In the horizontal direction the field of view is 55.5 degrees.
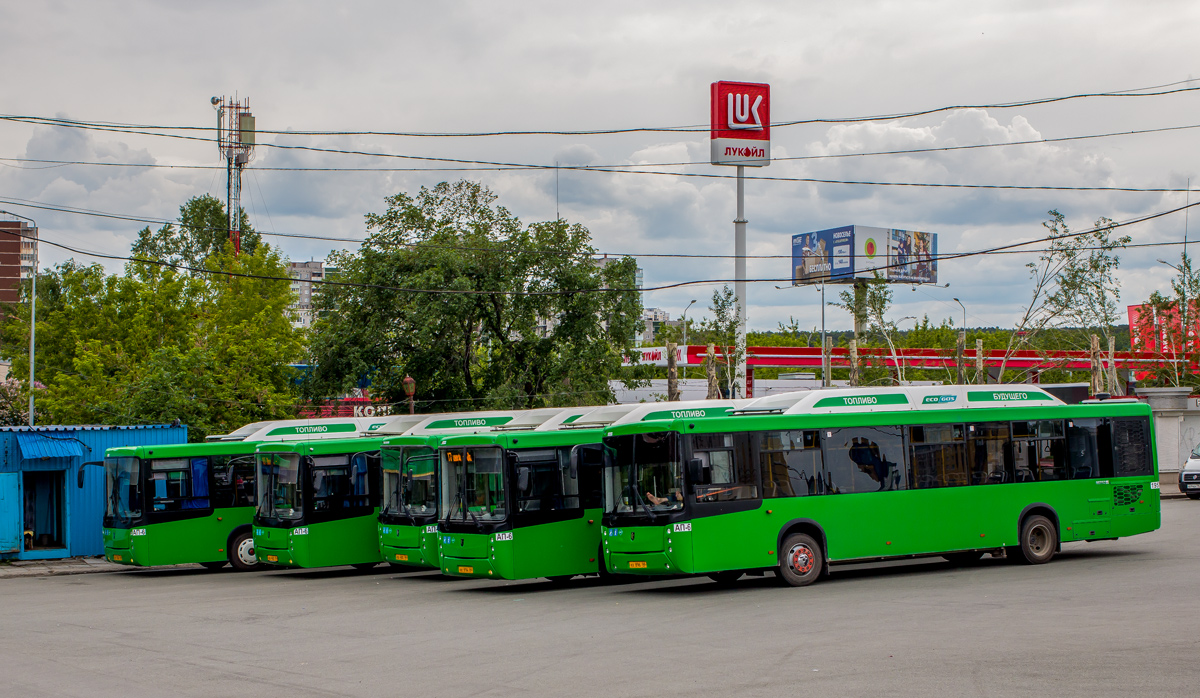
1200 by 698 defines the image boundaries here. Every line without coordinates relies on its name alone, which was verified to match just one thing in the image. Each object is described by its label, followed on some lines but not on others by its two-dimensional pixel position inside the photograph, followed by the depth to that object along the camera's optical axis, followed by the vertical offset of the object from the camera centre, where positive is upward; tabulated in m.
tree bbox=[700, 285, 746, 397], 41.91 +3.85
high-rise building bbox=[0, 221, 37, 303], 153.12 +26.40
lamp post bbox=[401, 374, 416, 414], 34.53 +1.71
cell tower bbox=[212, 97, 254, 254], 70.38 +18.20
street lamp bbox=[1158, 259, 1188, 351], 50.53 +4.98
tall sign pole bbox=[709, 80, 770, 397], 54.44 +14.87
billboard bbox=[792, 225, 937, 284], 77.00 +12.31
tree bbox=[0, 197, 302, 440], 37.41 +4.61
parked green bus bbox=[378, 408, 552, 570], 20.44 -0.87
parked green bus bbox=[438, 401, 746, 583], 18.44 -1.00
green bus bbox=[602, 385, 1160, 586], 17.05 -0.81
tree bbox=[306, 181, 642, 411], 38.59 +4.28
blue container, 27.36 -0.84
